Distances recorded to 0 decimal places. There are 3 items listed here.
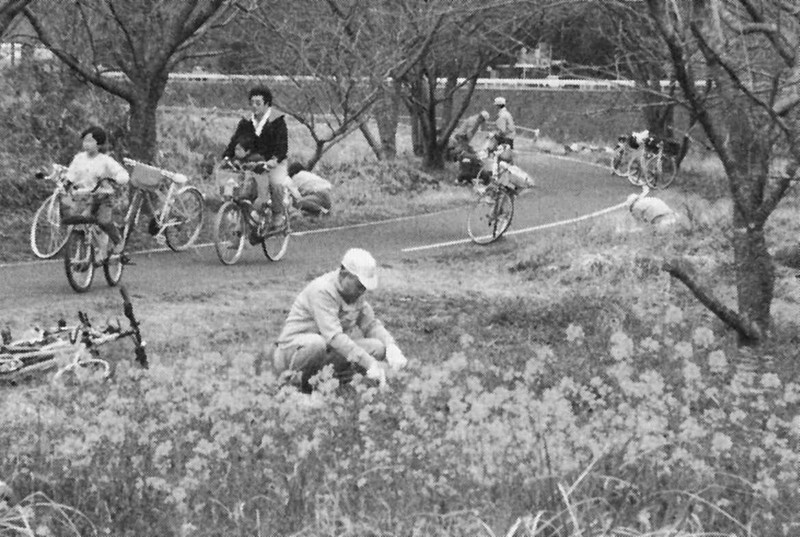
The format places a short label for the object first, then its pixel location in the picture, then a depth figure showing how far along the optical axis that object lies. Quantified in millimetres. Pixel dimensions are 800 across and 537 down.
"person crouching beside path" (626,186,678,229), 21203
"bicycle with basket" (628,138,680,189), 33219
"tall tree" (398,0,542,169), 30062
